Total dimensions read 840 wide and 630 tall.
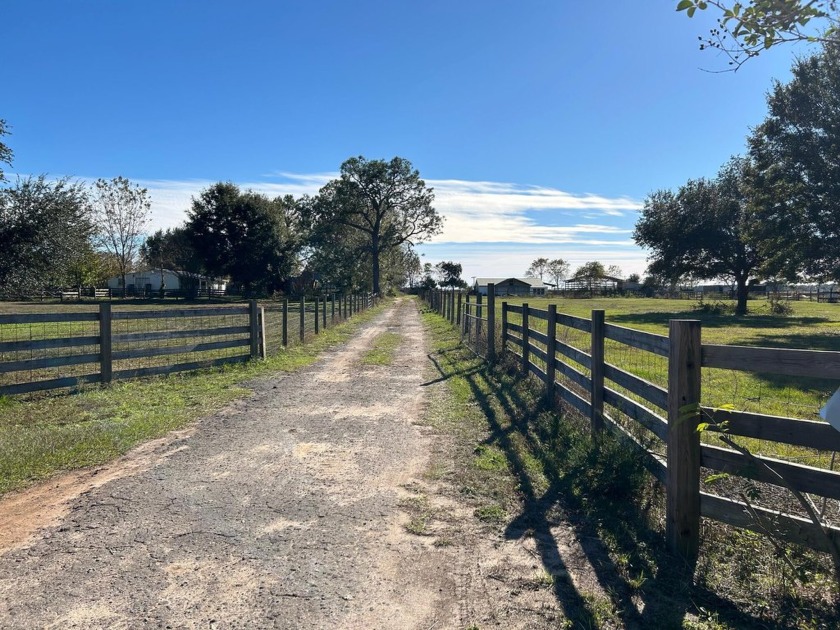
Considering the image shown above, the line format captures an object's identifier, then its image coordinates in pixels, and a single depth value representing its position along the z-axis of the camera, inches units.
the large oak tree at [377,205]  2175.2
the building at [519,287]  4763.3
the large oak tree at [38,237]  569.3
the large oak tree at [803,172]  778.8
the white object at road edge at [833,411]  82.8
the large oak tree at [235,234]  2175.2
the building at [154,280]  3077.8
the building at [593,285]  3924.7
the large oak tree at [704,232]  1347.2
